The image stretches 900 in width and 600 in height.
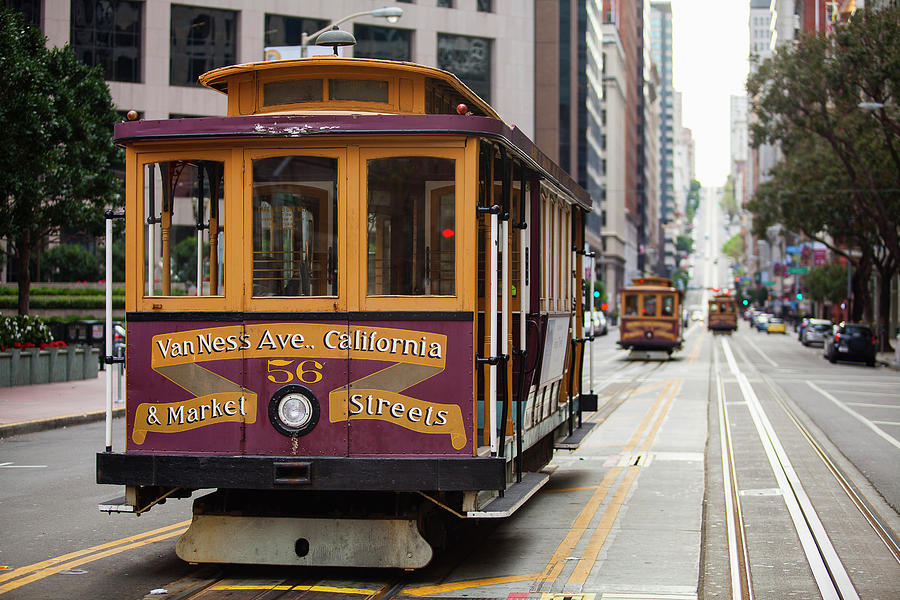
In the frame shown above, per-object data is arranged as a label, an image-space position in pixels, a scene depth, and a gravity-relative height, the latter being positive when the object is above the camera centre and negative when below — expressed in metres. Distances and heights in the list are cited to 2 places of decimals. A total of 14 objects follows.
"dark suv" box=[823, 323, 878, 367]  43.22 -1.25
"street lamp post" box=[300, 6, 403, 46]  24.52 +6.61
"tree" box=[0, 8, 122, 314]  23.78 +4.06
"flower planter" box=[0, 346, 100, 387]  24.39 -1.23
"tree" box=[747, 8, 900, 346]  37.72 +6.96
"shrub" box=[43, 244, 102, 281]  51.72 +2.23
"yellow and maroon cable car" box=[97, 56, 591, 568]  7.28 -0.08
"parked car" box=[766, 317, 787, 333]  92.38 -1.20
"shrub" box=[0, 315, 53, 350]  24.84 -0.46
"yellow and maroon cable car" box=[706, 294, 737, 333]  83.50 -0.12
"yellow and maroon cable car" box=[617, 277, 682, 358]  41.41 -0.24
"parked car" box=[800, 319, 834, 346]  62.31 -1.09
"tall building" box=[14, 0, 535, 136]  50.53 +13.08
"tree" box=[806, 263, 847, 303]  76.31 +2.00
